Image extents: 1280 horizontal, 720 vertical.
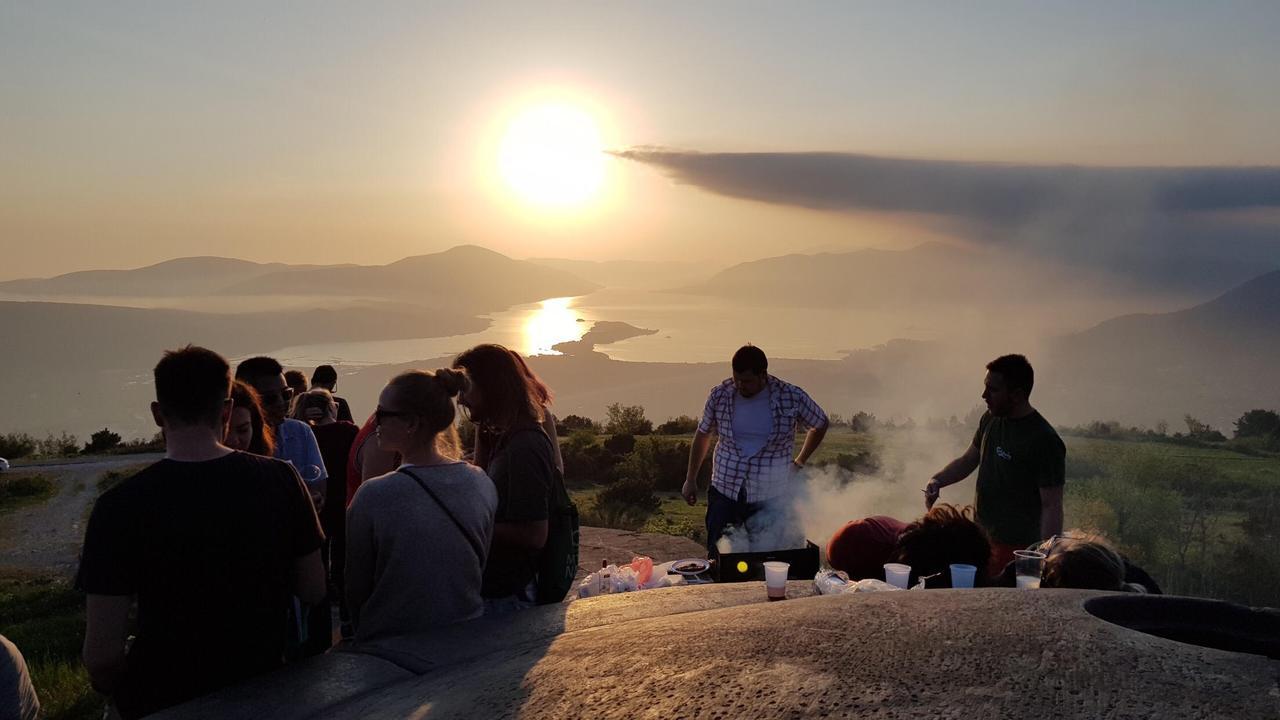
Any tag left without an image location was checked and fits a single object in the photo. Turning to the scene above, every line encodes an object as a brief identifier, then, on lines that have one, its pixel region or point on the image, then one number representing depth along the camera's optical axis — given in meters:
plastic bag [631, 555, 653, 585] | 5.74
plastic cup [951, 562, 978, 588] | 4.41
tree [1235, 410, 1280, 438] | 19.86
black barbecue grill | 5.70
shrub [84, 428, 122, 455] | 26.19
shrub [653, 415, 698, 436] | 22.86
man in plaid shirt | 6.80
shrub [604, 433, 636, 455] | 18.31
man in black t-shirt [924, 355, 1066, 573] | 5.22
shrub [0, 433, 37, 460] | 24.67
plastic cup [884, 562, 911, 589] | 4.53
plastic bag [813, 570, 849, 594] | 4.61
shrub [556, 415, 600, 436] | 23.16
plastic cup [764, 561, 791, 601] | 4.49
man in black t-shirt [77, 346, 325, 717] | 2.71
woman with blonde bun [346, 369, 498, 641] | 3.34
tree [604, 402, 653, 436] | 22.72
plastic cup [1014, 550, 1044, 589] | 4.28
